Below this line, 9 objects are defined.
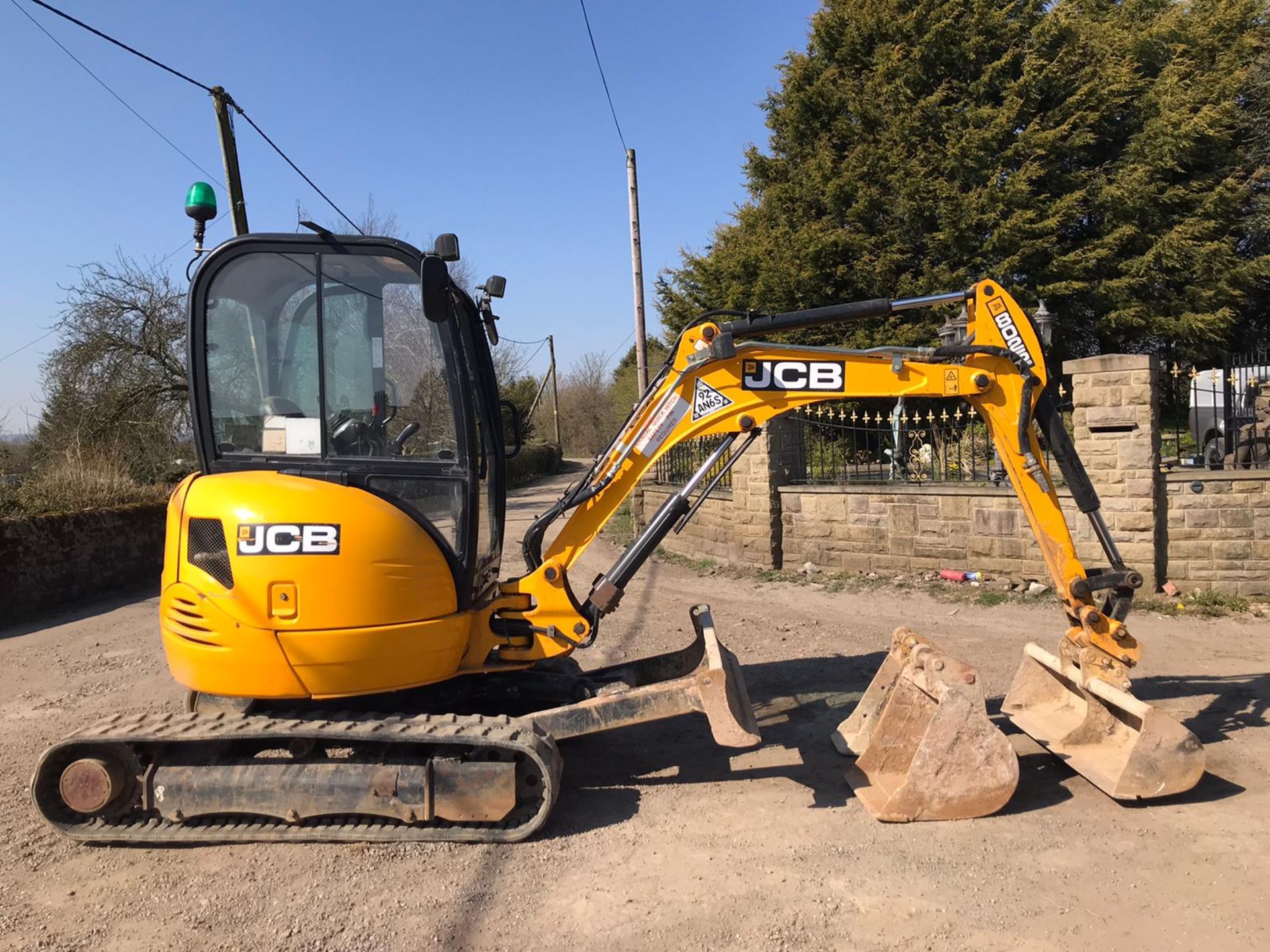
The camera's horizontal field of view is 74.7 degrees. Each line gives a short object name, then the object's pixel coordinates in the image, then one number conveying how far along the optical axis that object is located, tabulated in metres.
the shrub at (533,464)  27.50
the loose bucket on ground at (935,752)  3.82
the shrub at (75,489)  10.51
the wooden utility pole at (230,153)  11.35
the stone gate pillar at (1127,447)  7.61
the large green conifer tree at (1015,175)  16.33
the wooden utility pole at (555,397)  39.47
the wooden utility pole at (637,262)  14.71
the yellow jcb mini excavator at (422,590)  3.78
